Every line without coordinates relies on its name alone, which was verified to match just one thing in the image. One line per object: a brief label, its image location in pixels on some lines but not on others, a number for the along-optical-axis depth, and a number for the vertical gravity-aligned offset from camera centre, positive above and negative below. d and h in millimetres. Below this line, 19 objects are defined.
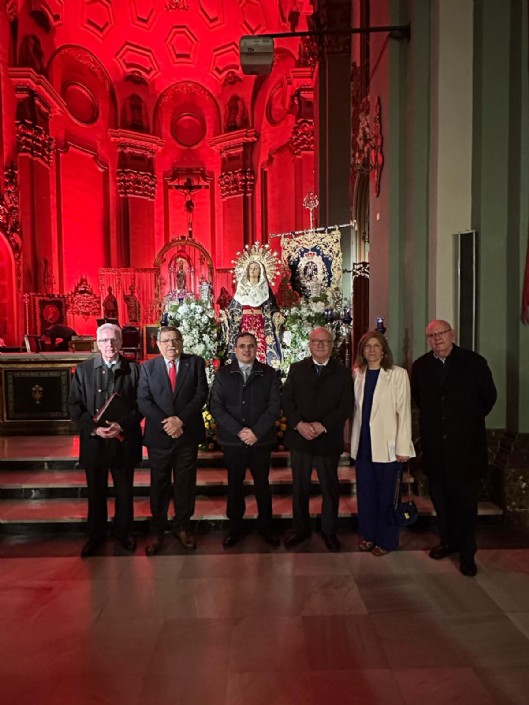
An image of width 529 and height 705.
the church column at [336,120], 11234 +4752
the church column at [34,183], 15305 +4676
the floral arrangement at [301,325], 6930 +26
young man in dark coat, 4309 -799
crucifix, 20172 +5618
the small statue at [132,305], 18281 +882
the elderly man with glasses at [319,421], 4207 -808
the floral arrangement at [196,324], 6617 +54
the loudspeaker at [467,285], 5012 +401
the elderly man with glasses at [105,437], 4203 -910
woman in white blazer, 4047 -905
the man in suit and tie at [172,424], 4234 -825
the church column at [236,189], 20344 +5732
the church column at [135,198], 19984 +5346
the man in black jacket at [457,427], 3859 -809
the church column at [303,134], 15773 +6277
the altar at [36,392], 7641 -960
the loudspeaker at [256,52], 5730 +3202
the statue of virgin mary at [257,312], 7195 +229
